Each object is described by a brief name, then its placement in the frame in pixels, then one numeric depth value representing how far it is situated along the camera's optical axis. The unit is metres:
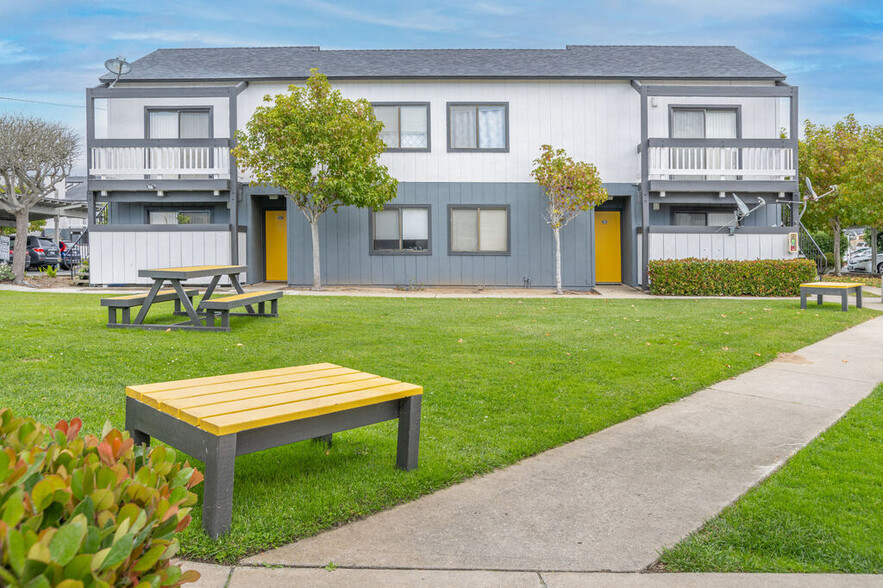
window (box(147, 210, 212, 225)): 17.64
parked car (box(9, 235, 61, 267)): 23.44
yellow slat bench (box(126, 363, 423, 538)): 2.65
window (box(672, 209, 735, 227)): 17.58
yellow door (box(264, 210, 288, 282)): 18.42
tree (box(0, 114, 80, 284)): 17.41
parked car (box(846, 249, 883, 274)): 24.05
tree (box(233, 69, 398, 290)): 14.33
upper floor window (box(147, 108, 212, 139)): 17.12
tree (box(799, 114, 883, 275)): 17.98
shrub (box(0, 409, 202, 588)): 1.11
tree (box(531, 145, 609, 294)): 15.05
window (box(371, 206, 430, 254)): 17.00
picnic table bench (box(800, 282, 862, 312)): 11.22
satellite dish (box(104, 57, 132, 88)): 16.48
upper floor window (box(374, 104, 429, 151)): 16.95
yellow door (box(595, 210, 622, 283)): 18.23
